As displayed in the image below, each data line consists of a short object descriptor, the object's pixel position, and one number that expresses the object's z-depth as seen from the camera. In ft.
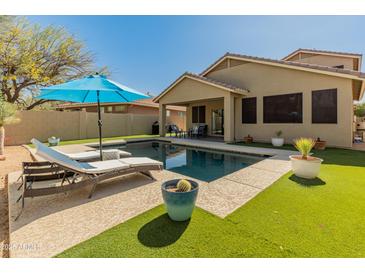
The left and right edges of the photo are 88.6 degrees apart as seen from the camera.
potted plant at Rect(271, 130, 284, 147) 35.73
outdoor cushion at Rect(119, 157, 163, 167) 16.99
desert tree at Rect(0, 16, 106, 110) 48.47
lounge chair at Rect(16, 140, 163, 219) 11.99
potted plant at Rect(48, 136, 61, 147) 39.60
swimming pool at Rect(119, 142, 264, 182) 22.26
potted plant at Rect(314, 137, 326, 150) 31.86
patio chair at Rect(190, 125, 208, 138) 55.31
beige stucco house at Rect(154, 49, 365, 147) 32.76
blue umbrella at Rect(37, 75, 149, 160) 14.89
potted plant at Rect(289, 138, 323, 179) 16.33
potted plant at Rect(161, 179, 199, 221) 9.75
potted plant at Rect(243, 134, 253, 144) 42.31
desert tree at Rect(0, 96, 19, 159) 29.58
